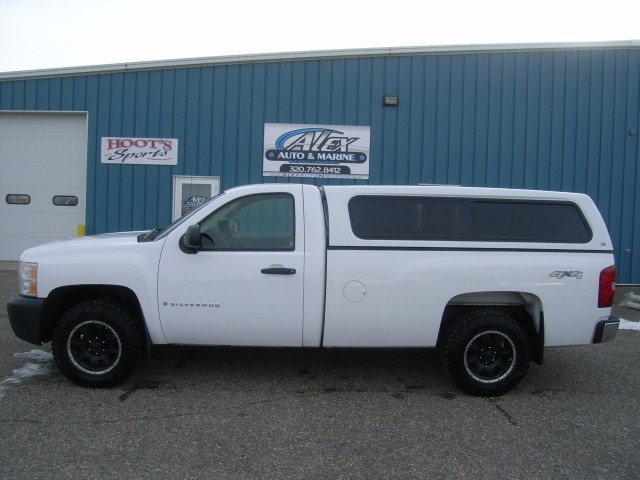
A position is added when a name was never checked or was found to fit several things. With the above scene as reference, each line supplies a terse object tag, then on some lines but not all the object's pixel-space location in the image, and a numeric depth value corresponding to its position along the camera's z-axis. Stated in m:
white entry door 11.27
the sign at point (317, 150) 11.20
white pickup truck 4.55
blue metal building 11.19
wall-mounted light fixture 11.14
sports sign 11.20
